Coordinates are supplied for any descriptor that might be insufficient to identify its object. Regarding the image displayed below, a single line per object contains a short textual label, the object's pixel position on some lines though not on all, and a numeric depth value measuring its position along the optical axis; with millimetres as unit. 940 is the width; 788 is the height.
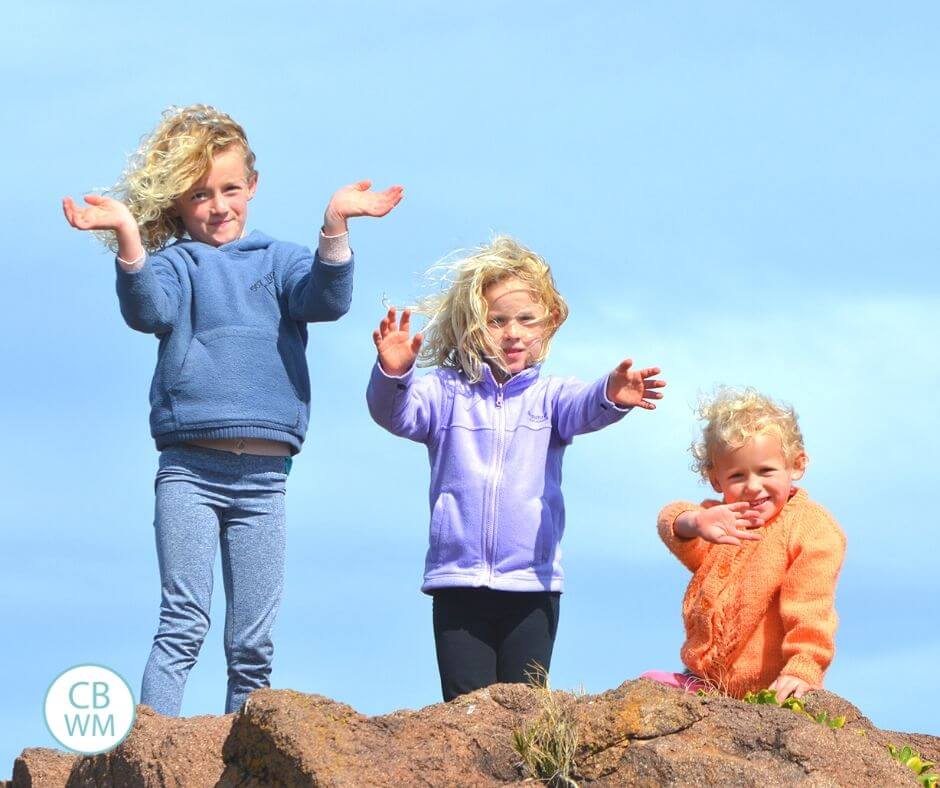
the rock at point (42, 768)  13336
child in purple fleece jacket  14102
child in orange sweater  13586
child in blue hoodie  14297
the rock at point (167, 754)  11414
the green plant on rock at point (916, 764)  10922
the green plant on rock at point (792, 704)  11302
